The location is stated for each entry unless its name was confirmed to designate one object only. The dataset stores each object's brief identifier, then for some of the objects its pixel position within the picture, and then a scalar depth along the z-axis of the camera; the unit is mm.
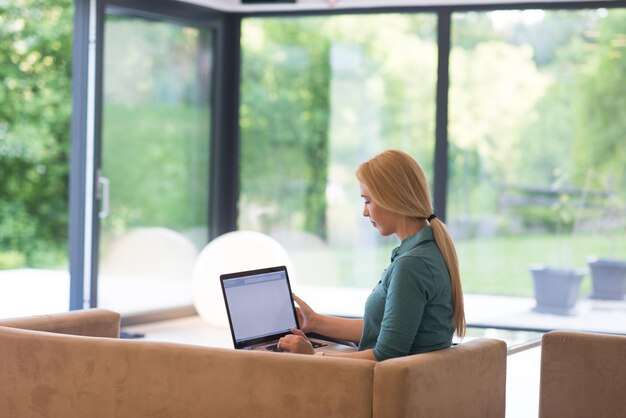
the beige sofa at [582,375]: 3145
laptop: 3029
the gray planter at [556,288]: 7172
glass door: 6684
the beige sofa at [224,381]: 2543
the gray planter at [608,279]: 7020
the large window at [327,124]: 7500
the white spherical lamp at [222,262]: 6465
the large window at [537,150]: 7078
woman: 2777
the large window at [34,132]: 11695
